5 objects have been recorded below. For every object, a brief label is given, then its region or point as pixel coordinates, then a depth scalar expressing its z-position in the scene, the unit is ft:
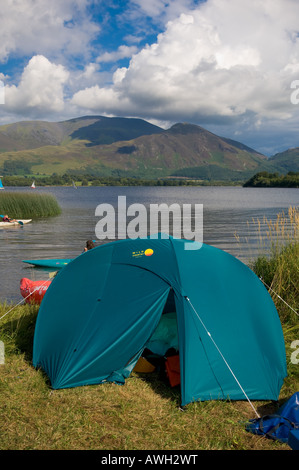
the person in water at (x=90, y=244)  42.52
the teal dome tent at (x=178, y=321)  17.93
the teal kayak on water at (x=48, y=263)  55.35
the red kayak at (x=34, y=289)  33.32
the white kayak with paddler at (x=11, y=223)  100.68
